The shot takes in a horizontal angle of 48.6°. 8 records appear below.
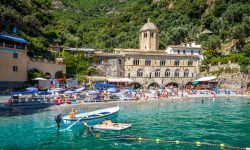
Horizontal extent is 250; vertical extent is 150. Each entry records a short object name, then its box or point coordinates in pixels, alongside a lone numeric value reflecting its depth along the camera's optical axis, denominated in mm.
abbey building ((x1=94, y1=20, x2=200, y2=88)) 59188
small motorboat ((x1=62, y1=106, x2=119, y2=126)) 23141
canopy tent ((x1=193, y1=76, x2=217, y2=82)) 55981
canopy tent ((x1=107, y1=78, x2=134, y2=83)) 54359
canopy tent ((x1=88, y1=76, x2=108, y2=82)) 53719
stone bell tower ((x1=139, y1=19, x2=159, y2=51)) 66312
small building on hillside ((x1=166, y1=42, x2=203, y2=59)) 66062
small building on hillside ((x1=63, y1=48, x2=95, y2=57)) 57744
